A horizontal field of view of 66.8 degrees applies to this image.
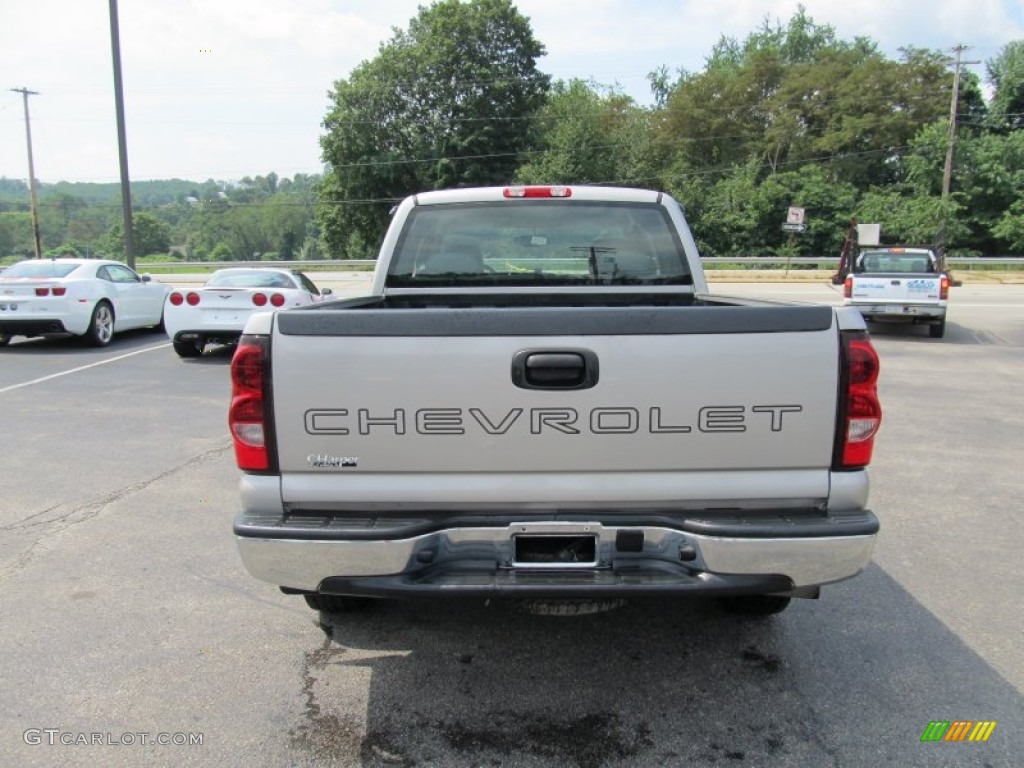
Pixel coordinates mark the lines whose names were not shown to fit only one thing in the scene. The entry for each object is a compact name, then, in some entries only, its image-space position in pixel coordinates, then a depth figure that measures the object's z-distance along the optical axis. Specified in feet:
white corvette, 37.19
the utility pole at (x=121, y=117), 60.75
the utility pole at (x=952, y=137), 126.31
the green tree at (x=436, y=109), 166.20
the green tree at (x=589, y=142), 151.74
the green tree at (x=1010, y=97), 152.35
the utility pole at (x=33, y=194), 148.87
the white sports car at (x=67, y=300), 39.37
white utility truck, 46.80
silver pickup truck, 8.48
